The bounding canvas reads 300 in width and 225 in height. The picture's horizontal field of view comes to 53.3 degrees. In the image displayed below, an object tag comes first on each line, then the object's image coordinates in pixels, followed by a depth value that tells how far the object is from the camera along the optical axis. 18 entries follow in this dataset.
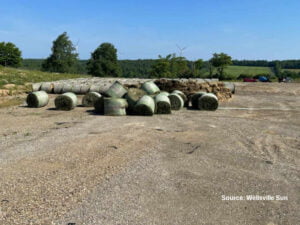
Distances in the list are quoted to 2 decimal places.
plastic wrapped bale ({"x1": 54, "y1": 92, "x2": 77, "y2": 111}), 16.86
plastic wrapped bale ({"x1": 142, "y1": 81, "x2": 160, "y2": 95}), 18.46
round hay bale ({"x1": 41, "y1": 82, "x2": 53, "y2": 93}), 25.25
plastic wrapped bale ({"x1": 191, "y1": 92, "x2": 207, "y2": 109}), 18.52
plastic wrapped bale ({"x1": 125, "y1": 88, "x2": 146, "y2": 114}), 15.48
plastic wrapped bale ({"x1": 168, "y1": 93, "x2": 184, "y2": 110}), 17.66
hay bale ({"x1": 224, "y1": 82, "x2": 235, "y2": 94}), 28.42
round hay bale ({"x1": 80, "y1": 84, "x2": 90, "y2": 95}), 24.45
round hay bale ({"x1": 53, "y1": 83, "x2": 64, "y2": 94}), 25.11
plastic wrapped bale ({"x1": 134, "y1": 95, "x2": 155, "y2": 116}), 15.01
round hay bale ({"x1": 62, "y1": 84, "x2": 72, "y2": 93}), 25.09
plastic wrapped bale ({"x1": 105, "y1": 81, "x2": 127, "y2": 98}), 16.16
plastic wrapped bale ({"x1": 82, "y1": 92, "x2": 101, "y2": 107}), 18.20
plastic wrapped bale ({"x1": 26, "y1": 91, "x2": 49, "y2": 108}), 17.61
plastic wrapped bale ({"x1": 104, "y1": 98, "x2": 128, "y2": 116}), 15.19
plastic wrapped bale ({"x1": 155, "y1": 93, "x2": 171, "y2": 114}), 15.92
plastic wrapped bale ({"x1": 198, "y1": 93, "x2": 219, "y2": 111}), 17.83
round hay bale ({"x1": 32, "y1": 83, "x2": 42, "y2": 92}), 25.24
